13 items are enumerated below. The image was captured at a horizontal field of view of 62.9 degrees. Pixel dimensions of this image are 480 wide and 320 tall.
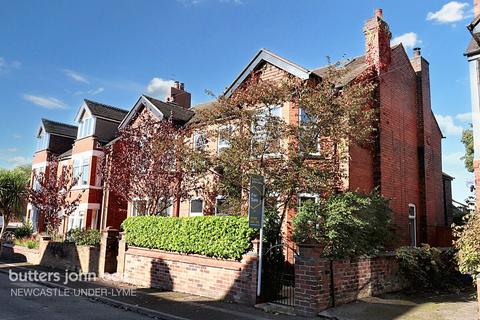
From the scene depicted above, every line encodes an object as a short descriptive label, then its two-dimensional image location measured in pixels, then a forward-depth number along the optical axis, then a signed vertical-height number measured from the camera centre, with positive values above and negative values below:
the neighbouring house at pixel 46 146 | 32.56 +5.99
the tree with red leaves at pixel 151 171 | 16.89 +2.11
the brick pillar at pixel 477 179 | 9.80 +1.20
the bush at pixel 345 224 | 10.81 +0.00
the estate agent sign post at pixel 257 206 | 10.71 +0.44
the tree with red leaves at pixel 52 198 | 21.89 +1.05
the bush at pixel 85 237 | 18.78 -0.94
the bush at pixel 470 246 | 8.67 -0.42
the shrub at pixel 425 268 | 13.00 -1.42
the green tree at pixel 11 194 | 28.66 +1.62
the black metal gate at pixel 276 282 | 10.79 -1.62
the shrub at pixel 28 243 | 22.53 -1.53
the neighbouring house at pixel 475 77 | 10.08 +4.03
